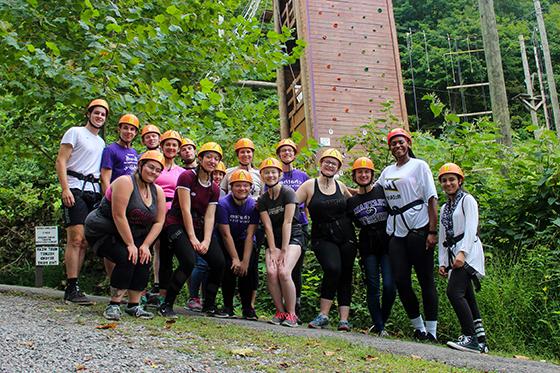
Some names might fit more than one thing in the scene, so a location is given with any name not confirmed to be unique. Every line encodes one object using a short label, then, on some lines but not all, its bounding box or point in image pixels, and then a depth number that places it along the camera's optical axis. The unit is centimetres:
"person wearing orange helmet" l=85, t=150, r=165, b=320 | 538
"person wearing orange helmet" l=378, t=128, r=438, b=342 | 596
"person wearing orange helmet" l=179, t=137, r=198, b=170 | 686
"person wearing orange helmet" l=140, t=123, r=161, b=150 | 639
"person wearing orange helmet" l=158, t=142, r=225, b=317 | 593
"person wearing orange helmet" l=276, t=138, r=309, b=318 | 666
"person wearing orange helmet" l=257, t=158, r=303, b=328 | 625
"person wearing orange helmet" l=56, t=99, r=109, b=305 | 602
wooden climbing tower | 1502
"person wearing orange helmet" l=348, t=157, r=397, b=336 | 626
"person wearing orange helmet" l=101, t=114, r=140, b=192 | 619
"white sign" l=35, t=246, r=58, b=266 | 806
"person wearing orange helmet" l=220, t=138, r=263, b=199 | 691
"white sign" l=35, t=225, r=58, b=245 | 796
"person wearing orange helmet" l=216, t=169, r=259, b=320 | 650
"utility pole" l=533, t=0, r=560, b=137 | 2109
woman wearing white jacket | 552
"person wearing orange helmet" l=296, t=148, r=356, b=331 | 633
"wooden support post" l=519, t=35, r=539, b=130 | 2478
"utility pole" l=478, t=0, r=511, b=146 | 891
